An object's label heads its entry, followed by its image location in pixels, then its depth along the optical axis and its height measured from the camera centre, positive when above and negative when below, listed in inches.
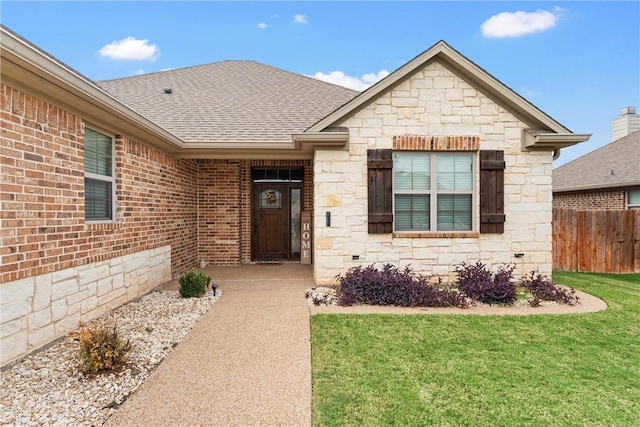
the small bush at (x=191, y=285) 249.9 -51.5
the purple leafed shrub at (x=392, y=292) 237.0 -54.8
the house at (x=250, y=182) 156.8 +23.7
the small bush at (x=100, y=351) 132.6 -53.7
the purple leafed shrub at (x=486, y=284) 240.4 -50.4
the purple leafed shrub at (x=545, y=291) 245.3 -57.0
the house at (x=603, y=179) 469.7 +52.2
